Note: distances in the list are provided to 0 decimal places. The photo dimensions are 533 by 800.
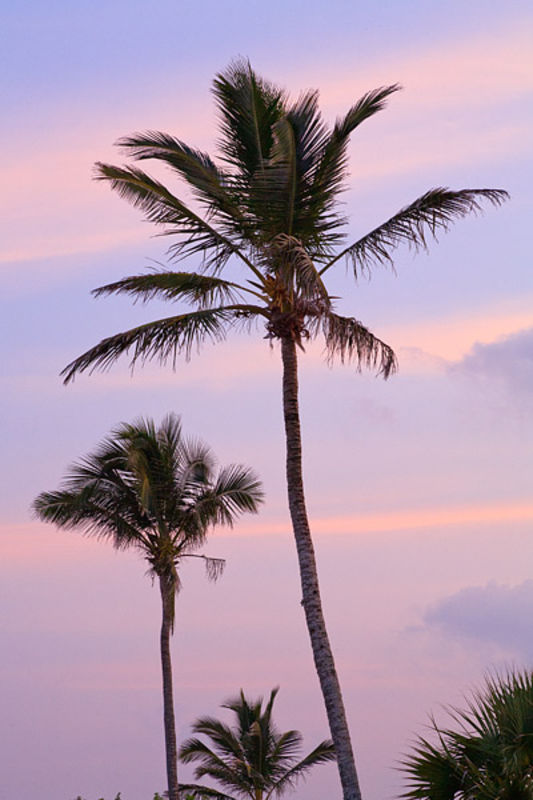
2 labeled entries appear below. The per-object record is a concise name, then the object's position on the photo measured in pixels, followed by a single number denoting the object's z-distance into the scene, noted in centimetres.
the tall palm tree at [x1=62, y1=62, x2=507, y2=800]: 2073
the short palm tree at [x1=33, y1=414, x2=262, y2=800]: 3384
